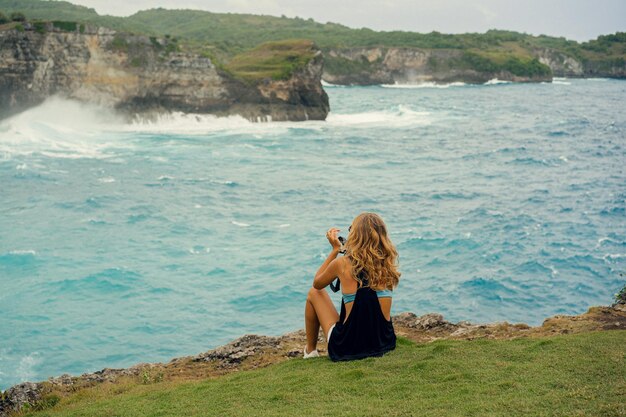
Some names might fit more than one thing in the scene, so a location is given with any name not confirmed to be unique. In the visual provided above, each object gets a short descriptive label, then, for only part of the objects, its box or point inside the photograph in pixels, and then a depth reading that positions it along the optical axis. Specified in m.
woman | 8.81
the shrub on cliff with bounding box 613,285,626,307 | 13.62
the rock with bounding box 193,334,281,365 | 12.27
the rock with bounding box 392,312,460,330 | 13.33
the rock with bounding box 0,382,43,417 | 10.39
